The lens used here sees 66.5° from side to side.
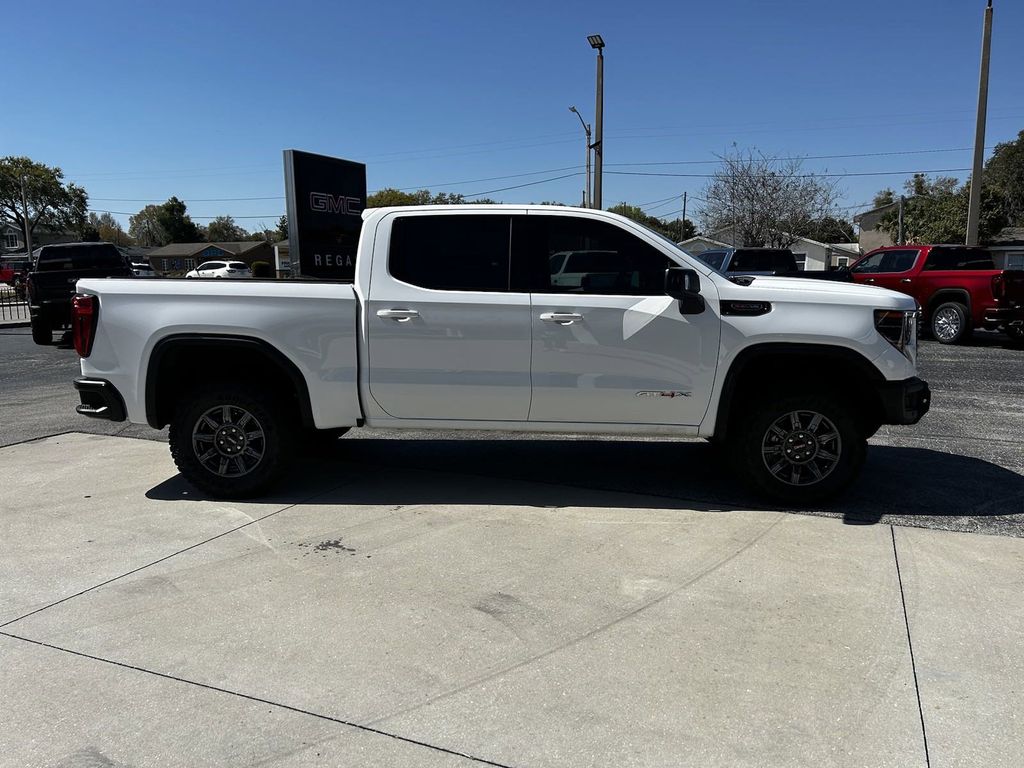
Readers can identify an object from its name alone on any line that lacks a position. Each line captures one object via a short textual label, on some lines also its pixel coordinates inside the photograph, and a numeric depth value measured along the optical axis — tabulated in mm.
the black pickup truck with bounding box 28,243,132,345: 15164
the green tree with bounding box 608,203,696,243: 84062
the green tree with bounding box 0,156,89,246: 83125
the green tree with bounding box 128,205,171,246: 126438
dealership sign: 10984
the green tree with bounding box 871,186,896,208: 90188
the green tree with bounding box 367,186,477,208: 78419
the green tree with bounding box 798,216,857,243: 58931
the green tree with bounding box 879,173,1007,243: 43531
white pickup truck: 4957
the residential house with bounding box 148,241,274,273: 93750
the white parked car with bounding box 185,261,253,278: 50088
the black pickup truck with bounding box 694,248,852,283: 17609
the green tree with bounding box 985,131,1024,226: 47250
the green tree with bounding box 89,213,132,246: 130250
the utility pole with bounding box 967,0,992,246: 18745
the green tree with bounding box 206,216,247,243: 125938
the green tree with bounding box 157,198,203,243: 106000
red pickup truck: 13396
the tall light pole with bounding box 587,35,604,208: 22781
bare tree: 38156
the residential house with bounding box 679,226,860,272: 51750
